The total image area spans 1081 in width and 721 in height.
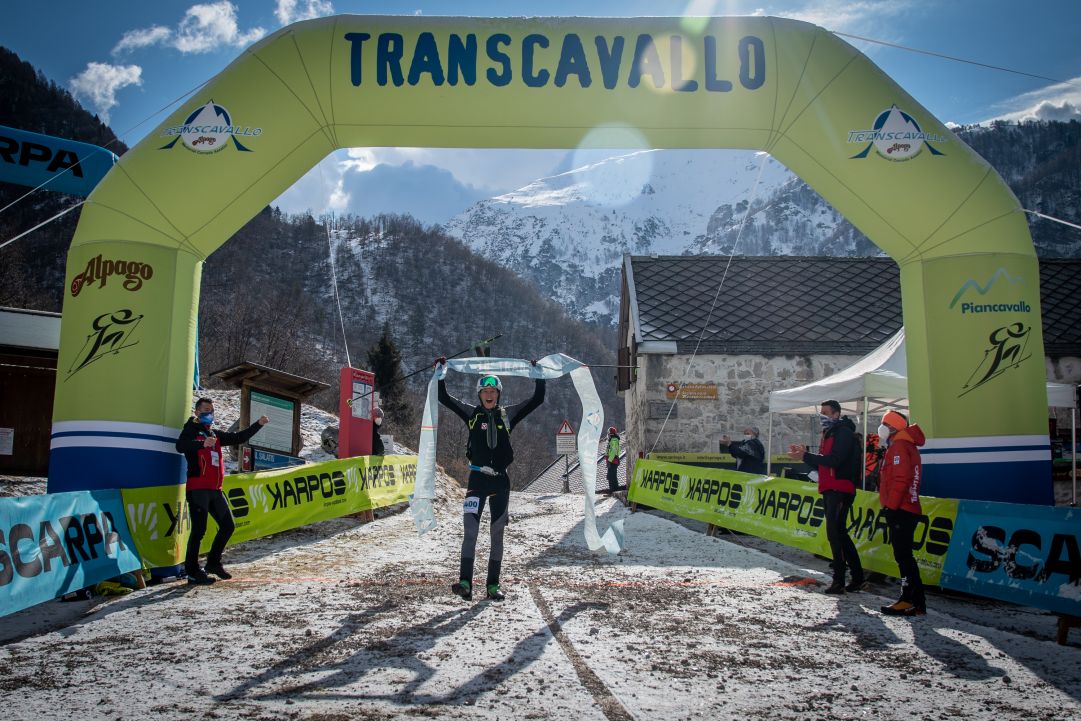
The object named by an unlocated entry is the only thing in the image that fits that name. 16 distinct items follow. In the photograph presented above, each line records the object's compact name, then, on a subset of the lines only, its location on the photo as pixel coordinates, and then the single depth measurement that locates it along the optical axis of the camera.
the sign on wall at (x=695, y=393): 17.62
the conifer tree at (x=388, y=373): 35.94
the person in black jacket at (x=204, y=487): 6.94
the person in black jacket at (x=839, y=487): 7.02
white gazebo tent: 10.90
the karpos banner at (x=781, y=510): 6.98
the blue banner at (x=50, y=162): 9.68
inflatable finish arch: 7.26
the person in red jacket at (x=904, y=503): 6.03
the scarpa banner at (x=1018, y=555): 5.43
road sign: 22.25
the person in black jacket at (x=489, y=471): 6.39
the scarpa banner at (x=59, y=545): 5.29
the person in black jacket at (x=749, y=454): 13.40
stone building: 17.62
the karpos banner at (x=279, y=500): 7.03
